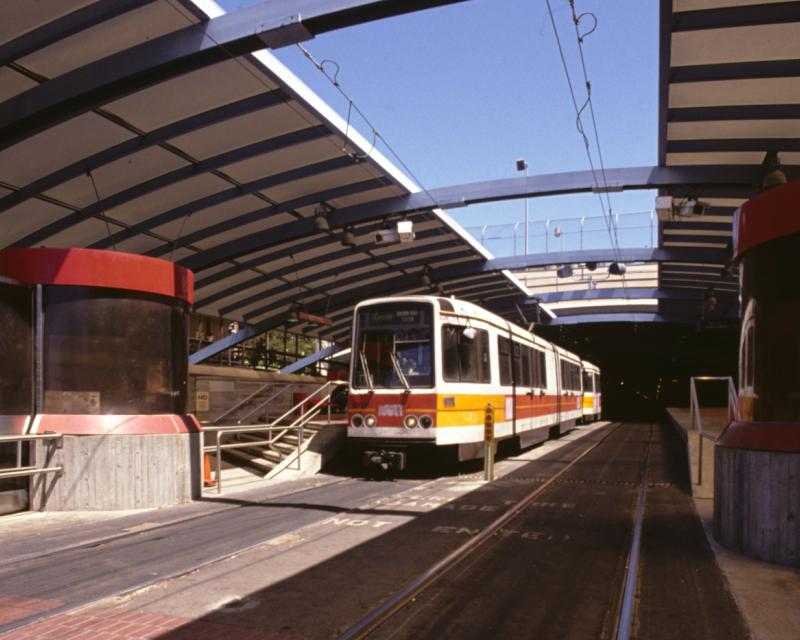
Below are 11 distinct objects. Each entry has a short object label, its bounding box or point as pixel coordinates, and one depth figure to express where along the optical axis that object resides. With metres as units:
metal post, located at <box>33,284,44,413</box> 9.57
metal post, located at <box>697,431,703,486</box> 10.83
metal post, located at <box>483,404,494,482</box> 12.18
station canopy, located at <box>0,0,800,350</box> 9.86
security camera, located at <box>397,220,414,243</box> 16.94
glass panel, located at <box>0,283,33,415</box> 9.25
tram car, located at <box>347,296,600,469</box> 12.16
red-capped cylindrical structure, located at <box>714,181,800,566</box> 6.35
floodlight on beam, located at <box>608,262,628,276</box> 22.12
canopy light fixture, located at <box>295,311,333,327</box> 24.34
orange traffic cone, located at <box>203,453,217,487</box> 12.08
